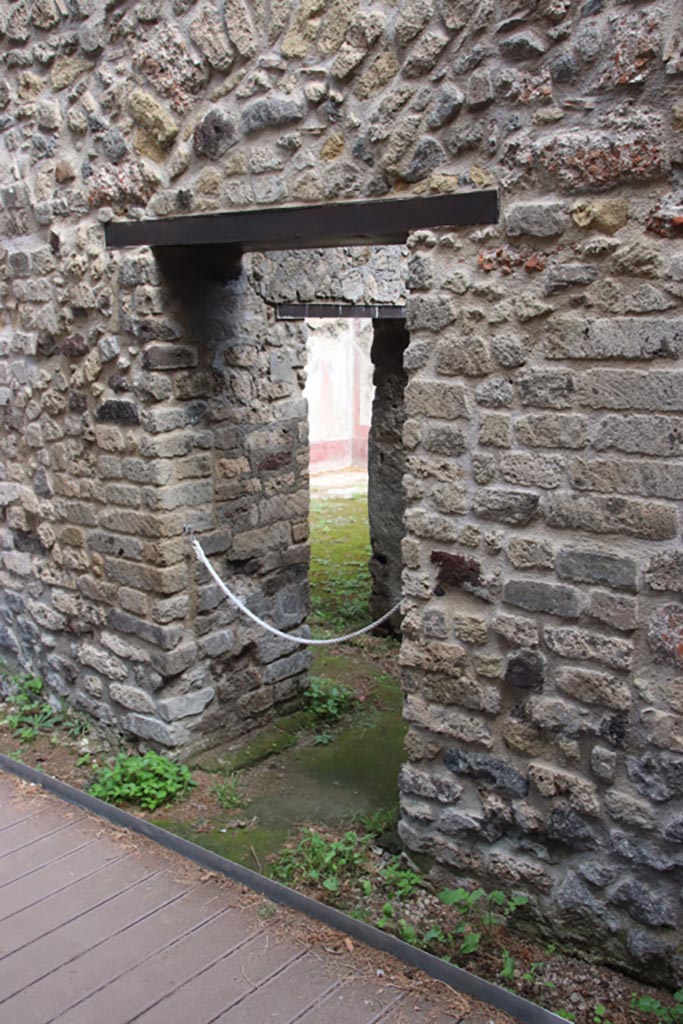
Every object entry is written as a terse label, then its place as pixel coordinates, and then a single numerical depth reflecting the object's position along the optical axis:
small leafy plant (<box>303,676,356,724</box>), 5.02
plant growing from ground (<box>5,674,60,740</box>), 4.79
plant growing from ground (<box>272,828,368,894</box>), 3.51
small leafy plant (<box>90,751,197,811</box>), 4.11
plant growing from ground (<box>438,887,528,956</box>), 3.14
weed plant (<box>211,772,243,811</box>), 4.10
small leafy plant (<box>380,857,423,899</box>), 3.39
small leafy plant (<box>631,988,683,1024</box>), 2.77
